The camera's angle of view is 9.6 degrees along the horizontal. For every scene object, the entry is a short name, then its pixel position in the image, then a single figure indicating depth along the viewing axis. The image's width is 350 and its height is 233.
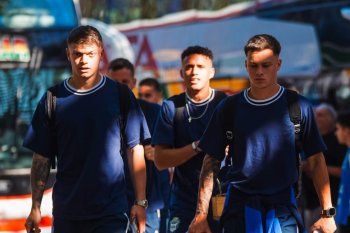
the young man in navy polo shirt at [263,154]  12.67
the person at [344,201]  18.52
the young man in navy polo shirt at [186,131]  15.39
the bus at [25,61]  25.14
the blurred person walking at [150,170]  17.35
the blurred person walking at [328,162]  21.35
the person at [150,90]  21.33
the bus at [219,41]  25.71
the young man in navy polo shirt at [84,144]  13.12
